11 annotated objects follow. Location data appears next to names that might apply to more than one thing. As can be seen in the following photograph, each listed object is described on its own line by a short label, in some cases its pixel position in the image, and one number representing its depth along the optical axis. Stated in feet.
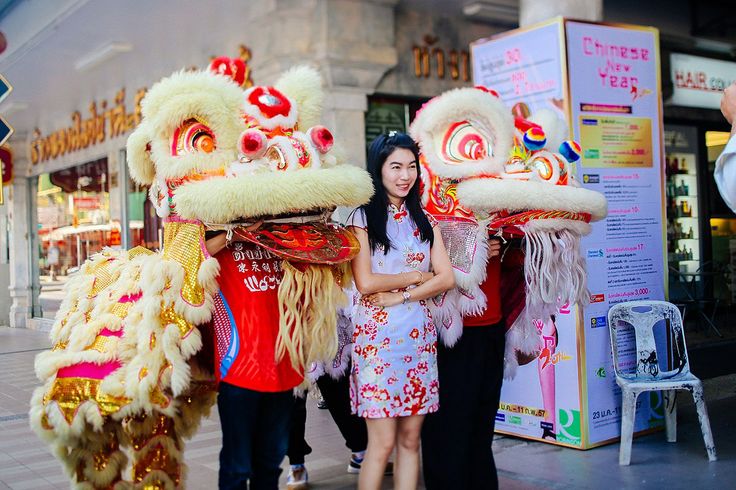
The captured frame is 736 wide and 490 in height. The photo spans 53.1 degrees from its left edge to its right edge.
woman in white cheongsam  9.89
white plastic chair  14.51
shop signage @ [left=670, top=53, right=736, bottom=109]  31.99
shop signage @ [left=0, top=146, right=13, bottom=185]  41.10
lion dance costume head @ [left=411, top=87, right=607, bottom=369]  10.47
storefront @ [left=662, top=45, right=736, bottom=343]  32.95
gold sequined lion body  8.70
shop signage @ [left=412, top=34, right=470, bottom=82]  25.76
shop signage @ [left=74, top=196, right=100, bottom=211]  41.26
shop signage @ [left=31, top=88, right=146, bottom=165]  34.99
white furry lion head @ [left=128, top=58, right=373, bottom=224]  8.62
